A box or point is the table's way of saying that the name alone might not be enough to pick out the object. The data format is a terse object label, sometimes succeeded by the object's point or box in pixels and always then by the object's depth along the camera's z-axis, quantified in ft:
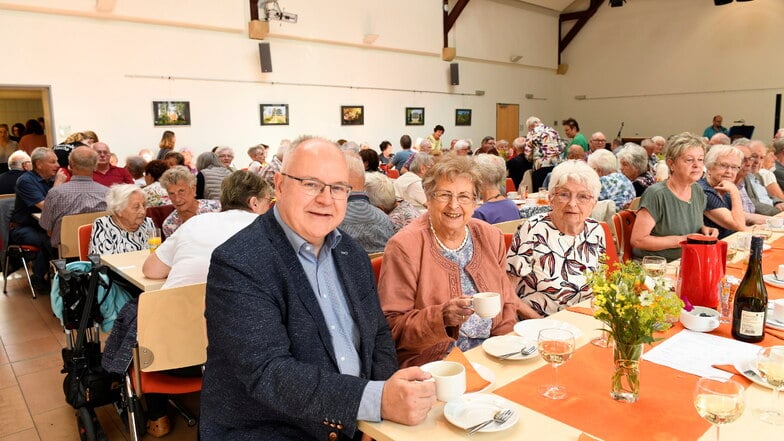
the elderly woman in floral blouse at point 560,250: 8.59
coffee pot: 7.04
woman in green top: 11.29
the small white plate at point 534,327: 6.36
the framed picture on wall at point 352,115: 39.29
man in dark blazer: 4.61
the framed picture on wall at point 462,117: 48.37
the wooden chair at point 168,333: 7.34
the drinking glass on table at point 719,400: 4.03
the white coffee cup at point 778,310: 6.66
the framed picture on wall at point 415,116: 44.09
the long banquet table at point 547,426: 4.32
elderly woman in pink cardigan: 6.95
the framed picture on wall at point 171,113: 30.53
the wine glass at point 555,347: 4.85
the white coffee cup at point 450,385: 4.68
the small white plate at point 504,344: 5.87
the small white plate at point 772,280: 8.21
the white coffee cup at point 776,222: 12.53
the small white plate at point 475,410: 4.42
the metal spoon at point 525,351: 5.76
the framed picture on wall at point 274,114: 35.09
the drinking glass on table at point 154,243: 11.21
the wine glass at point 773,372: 4.52
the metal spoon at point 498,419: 4.34
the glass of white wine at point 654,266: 7.13
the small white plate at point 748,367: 5.13
